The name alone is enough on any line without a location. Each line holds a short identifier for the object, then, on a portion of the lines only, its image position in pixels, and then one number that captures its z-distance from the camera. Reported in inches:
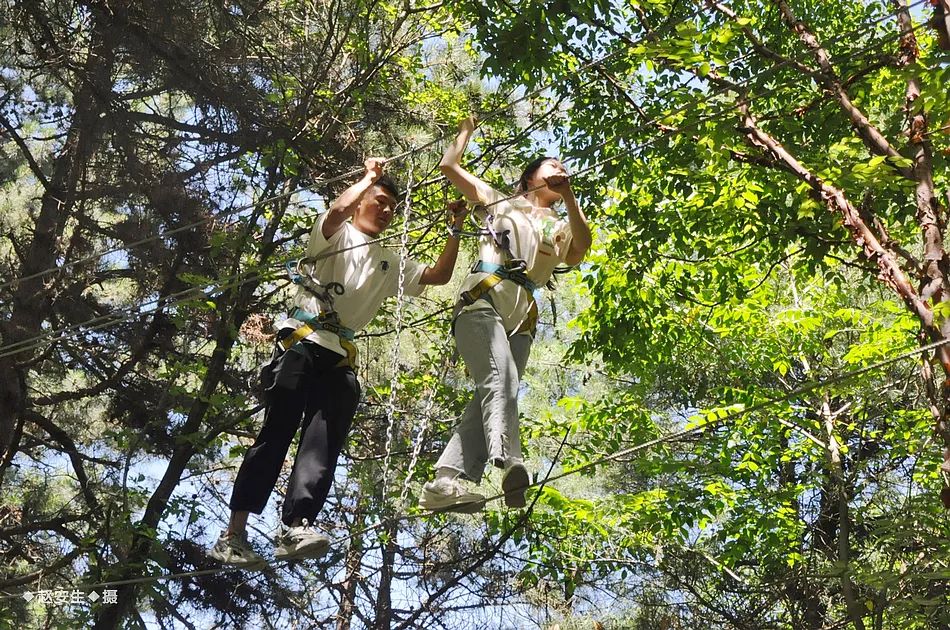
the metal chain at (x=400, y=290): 152.0
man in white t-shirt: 160.2
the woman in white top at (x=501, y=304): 154.9
